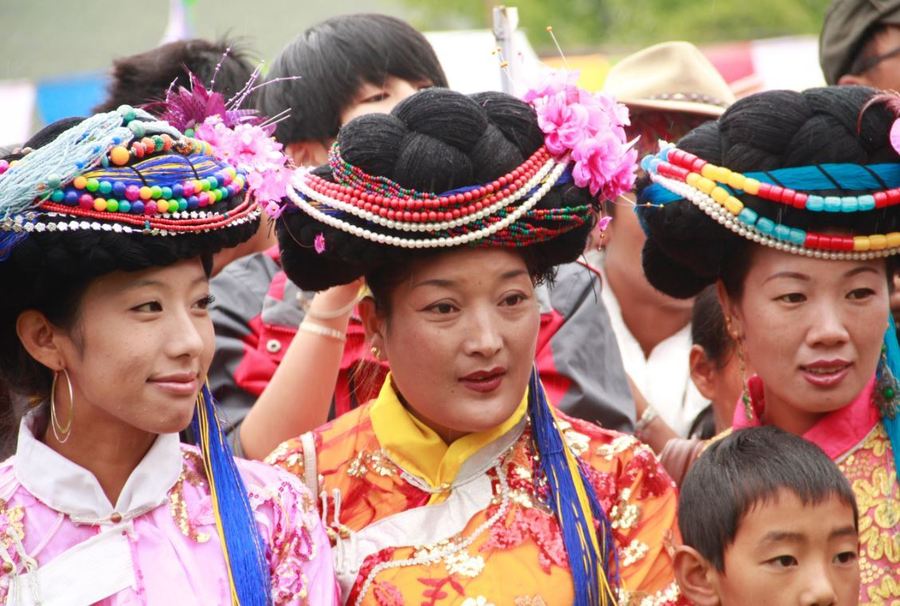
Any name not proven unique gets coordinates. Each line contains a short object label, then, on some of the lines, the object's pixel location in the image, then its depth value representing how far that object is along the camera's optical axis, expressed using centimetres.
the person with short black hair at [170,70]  864
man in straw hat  877
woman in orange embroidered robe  592
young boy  562
